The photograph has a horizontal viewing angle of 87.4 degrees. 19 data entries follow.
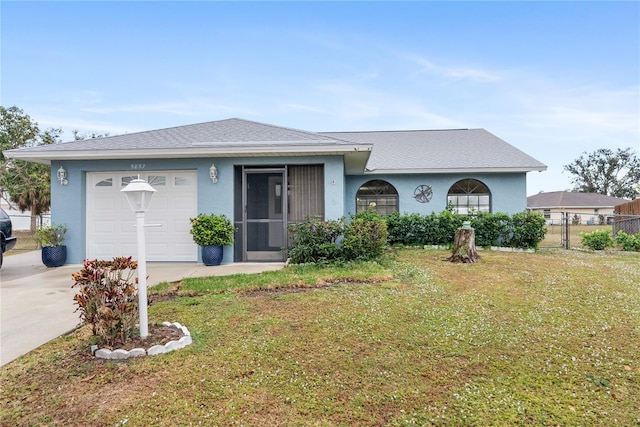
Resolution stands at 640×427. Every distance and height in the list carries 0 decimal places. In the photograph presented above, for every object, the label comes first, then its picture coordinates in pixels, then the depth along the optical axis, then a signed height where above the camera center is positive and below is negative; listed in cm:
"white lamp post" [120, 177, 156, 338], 337 -10
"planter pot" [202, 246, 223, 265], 795 -90
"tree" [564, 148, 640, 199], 4131 +524
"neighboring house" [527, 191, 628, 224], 3494 +99
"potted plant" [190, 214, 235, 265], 784 -42
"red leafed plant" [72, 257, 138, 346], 312 -78
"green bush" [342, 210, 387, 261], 746 -53
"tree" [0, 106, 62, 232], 1903 +275
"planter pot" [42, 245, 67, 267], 809 -90
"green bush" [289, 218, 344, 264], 752 -59
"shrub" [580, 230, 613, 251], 1081 -89
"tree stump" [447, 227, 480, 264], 791 -80
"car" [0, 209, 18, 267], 771 -35
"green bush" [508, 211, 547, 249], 1023 -48
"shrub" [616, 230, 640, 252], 1046 -92
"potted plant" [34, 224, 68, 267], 800 -62
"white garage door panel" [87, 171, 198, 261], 852 +4
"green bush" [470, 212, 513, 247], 1045 -44
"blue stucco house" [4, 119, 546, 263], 798 +88
